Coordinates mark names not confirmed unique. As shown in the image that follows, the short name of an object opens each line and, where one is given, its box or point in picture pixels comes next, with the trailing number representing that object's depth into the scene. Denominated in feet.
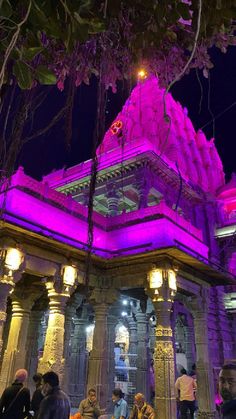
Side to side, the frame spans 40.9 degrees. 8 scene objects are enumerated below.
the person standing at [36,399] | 20.29
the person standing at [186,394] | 34.04
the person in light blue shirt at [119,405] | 26.66
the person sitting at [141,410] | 23.18
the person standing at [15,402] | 17.26
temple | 31.65
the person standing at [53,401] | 13.32
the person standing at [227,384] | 8.53
